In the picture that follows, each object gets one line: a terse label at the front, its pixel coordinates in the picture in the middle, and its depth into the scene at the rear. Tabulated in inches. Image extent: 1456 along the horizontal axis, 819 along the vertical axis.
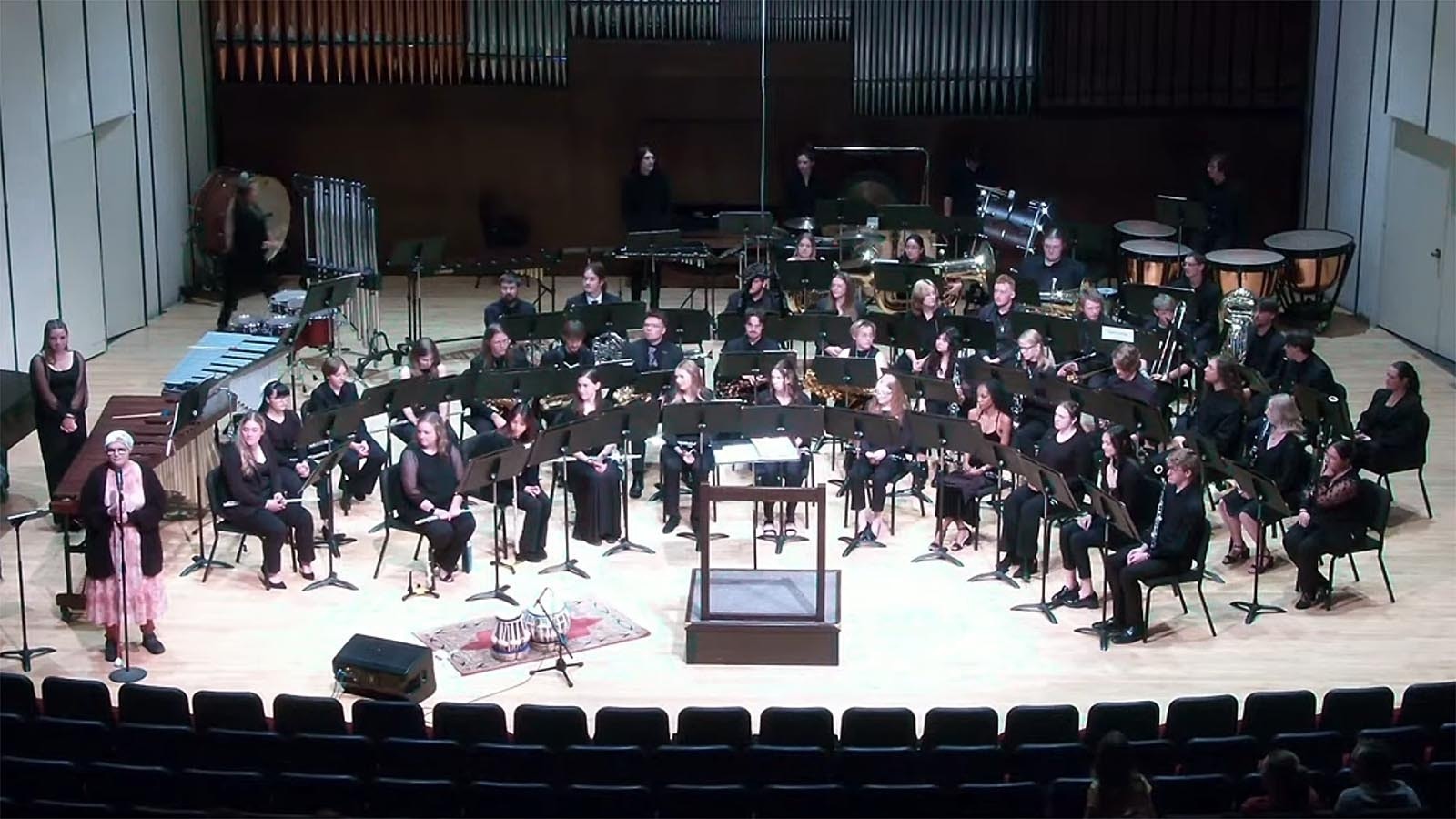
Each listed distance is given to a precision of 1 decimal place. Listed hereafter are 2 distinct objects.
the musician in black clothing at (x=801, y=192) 766.5
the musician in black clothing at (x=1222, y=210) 731.4
